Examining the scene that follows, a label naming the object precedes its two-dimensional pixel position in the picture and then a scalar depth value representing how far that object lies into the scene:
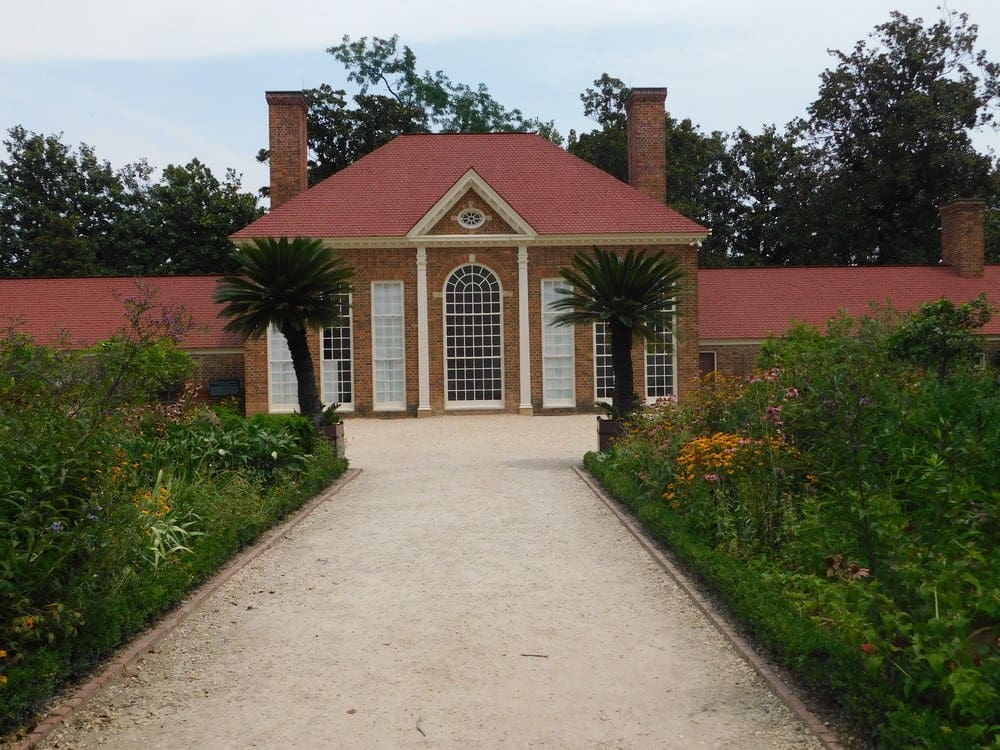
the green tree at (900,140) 39.06
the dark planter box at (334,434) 15.71
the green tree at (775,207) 42.41
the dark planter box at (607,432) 15.47
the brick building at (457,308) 25.84
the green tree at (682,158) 44.31
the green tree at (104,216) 39.41
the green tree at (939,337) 15.82
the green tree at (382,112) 42.09
